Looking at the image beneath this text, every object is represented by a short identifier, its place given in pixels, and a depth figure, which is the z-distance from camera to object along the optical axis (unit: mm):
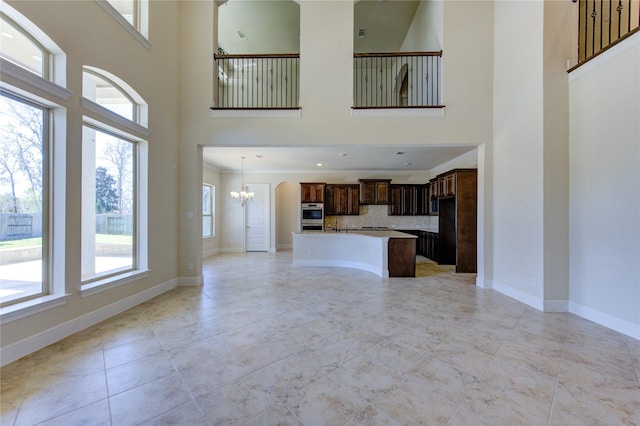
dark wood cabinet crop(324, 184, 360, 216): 8234
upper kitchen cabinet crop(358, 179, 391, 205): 8133
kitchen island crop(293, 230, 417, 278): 5160
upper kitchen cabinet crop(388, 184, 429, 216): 8148
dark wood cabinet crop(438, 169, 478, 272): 5352
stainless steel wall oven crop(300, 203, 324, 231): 8211
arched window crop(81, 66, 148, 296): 2936
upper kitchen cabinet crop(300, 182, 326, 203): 8117
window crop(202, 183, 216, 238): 7926
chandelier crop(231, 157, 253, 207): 7562
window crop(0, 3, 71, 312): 2174
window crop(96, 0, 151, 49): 3143
